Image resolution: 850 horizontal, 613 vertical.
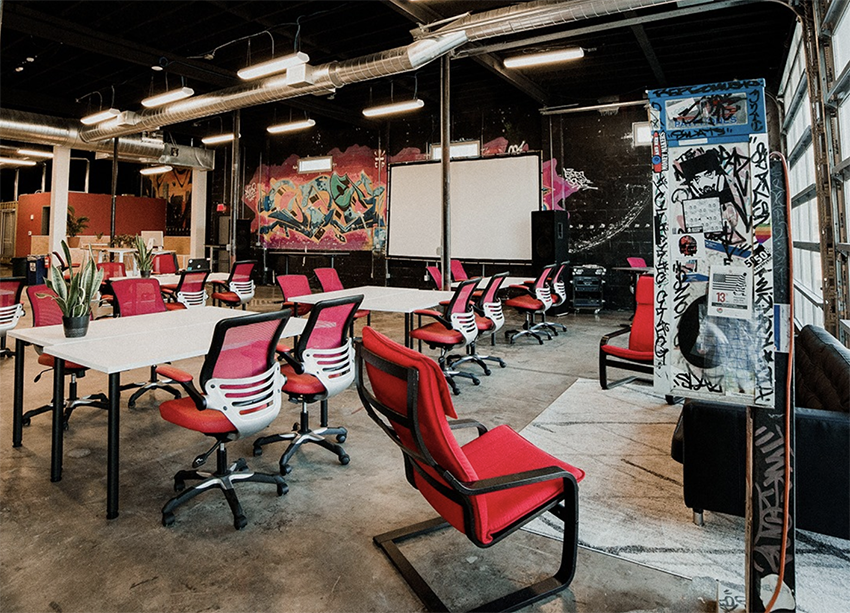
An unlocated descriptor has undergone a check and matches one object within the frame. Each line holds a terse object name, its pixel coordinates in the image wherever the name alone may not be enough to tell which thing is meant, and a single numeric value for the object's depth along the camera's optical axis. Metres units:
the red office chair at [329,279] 6.37
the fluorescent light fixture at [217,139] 11.95
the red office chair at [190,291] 6.11
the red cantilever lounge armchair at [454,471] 1.52
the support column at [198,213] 14.81
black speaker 9.27
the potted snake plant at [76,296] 2.87
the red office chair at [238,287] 7.39
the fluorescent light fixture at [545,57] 6.69
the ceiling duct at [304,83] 6.04
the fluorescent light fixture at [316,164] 13.09
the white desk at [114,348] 2.38
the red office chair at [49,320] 3.57
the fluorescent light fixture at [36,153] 13.41
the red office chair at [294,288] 5.41
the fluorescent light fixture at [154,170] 15.43
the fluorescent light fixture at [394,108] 8.57
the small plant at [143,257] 6.09
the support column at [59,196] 12.05
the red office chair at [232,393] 2.30
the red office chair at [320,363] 2.93
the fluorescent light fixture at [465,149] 11.04
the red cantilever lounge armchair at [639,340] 4.01
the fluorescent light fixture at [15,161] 15.42
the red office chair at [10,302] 4.80
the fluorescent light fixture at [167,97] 7.79
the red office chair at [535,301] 6.74
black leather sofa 1.95
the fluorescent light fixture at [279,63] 6.58
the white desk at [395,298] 4.57
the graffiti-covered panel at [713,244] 1.36
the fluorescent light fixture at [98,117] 9.46
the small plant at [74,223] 14.91
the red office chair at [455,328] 4.47
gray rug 1.99
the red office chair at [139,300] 4.17
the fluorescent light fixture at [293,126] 10.43
